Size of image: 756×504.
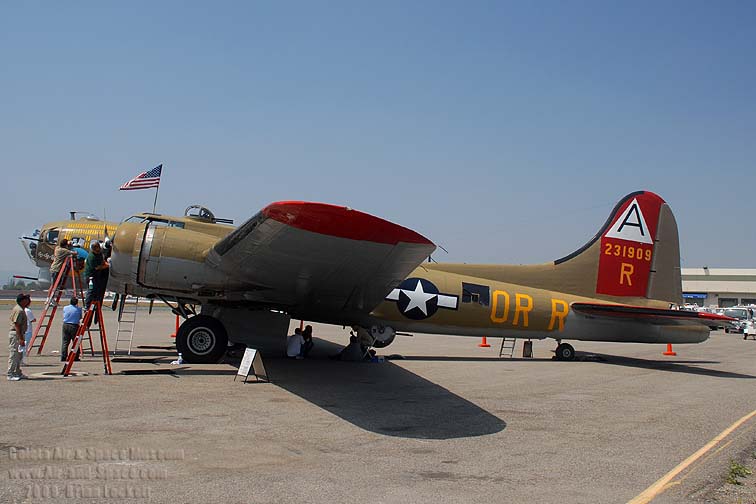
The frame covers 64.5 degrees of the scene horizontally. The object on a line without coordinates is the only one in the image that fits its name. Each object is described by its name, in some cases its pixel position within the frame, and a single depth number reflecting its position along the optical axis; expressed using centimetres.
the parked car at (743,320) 3250
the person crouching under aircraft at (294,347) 1273
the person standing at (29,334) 1156
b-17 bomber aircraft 774
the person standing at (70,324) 1052
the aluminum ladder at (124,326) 1237
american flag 1520
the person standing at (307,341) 1310
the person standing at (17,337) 840
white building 7444
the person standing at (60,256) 1147
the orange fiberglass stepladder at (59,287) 1116
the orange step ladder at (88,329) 919
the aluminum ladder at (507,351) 1591
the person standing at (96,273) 1059
